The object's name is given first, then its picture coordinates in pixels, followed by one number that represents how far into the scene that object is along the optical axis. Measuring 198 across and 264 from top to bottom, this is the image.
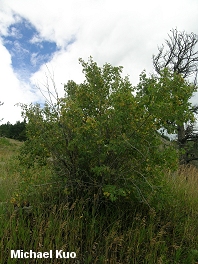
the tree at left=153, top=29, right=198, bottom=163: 10.37
